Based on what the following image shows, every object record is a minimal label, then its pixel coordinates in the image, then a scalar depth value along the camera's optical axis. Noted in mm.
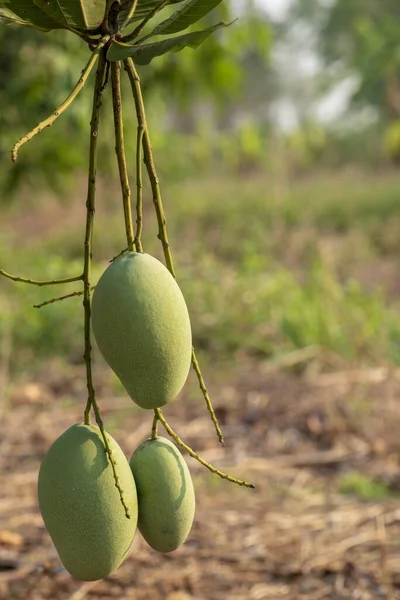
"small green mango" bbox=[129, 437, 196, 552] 1403
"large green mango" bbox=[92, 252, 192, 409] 1339
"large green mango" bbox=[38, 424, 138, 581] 1367
